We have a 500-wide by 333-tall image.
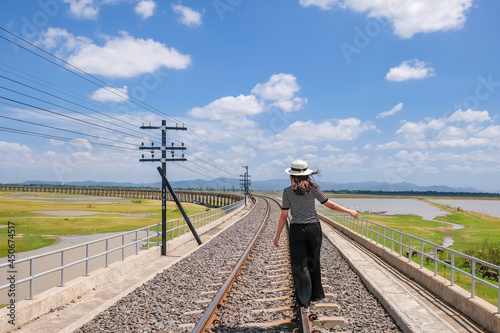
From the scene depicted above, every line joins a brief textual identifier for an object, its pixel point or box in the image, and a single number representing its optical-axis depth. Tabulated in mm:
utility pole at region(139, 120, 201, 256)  17492
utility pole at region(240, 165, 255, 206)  97262
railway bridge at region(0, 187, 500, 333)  6582
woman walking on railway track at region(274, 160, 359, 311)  5473
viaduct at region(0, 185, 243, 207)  112812
